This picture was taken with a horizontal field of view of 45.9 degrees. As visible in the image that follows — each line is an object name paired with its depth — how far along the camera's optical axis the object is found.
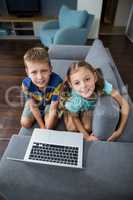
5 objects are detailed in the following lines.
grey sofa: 0.72
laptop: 0.79
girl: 0.94
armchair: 2.49
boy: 1.04
